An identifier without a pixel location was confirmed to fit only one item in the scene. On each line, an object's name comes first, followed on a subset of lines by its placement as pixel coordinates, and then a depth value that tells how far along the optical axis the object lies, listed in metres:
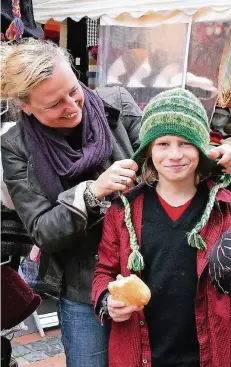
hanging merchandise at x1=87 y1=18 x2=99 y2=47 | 5.96
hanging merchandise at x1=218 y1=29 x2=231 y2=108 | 4.42
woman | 1.92
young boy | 1.75
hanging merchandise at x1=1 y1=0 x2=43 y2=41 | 2.36
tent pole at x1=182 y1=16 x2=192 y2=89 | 4.77
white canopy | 4.46
